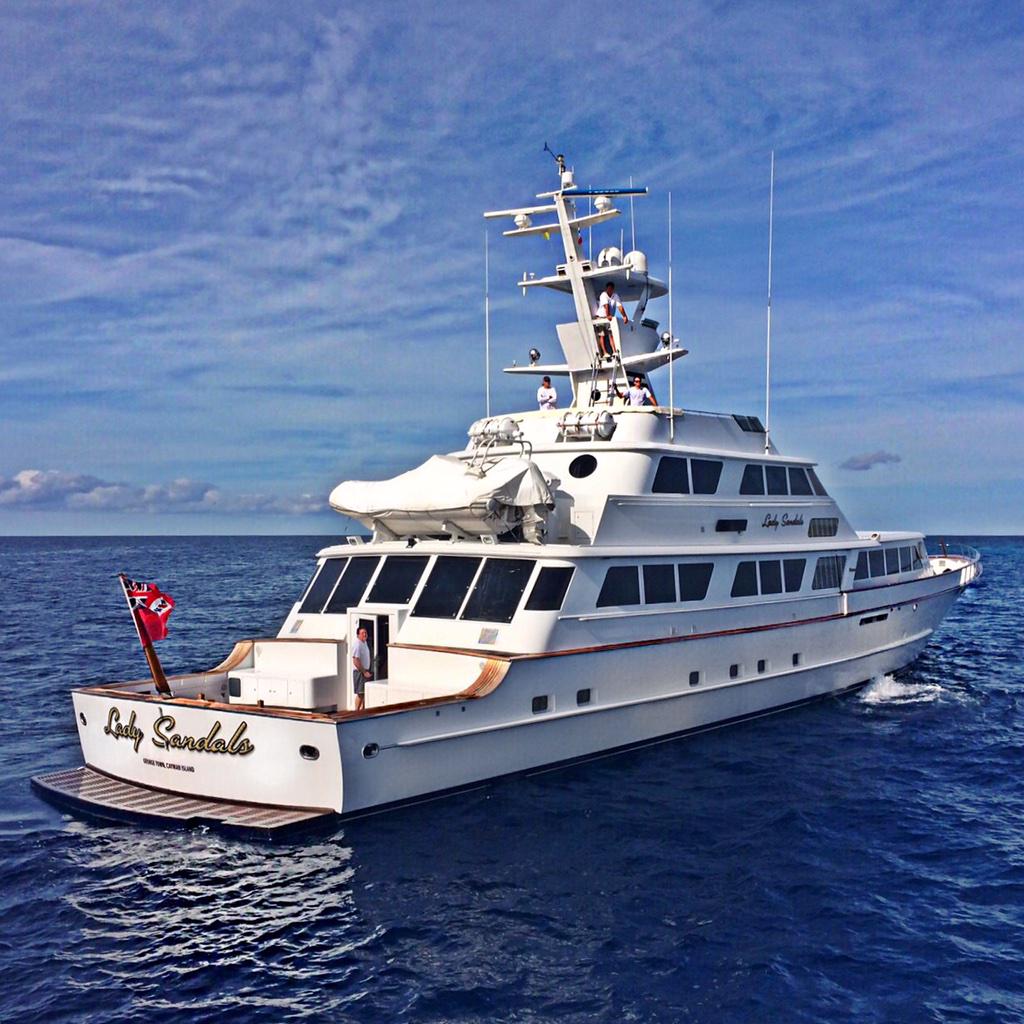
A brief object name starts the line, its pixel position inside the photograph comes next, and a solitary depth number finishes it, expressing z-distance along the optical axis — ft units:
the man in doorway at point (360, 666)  44.45
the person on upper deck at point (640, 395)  55.72
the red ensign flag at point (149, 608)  38.24
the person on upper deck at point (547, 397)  62.23
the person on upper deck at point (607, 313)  60.80
